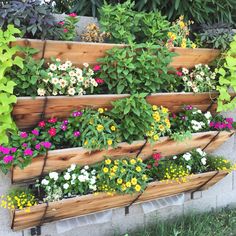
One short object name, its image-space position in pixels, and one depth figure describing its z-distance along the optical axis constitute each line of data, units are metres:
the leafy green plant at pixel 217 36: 2.77
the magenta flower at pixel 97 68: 2.37
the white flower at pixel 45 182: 2.35
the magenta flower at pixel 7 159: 2.07
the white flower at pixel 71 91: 2.22
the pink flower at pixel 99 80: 2.41
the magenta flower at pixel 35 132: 2.24
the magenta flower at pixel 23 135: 2.17
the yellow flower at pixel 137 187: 2.46
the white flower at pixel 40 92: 2.16
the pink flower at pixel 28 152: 2.09
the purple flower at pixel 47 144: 2.16
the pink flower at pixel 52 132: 2.26
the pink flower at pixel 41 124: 2.29
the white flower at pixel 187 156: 2.86
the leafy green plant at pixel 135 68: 2.35
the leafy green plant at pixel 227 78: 2.74
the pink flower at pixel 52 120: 2.33
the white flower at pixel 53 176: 2.35
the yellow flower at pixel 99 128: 2.31
